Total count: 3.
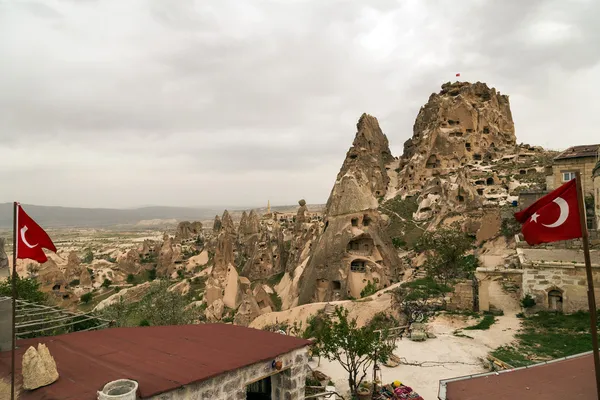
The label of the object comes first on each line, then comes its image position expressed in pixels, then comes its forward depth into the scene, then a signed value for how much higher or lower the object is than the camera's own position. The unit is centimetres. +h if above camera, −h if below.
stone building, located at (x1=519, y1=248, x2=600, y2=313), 1694 -354
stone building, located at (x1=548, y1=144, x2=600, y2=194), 3064 +379
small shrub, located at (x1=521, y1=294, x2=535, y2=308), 1820 -457
